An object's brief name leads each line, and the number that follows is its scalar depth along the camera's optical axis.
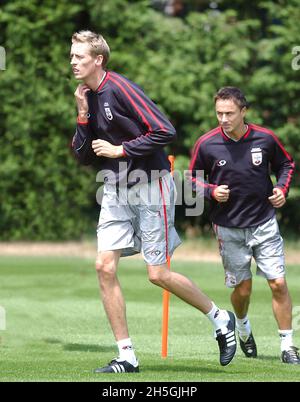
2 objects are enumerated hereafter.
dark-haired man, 16.39
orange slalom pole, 16.34
